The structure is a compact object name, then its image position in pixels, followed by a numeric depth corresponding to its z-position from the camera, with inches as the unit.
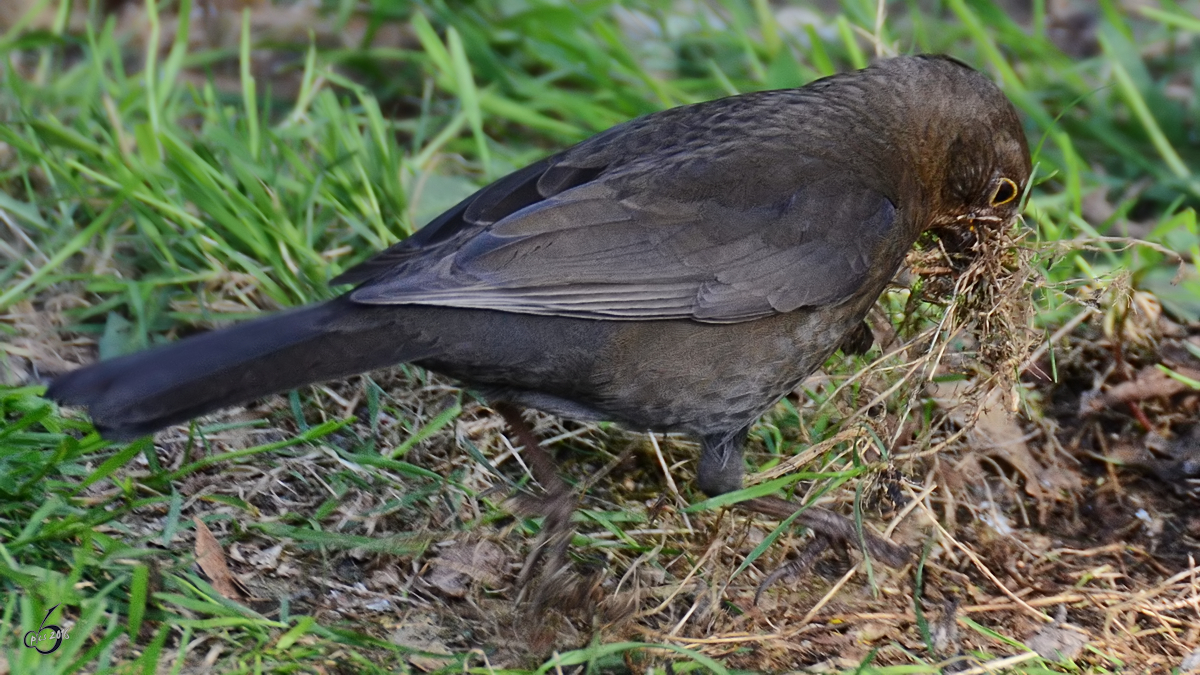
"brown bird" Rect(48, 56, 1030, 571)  251.1
